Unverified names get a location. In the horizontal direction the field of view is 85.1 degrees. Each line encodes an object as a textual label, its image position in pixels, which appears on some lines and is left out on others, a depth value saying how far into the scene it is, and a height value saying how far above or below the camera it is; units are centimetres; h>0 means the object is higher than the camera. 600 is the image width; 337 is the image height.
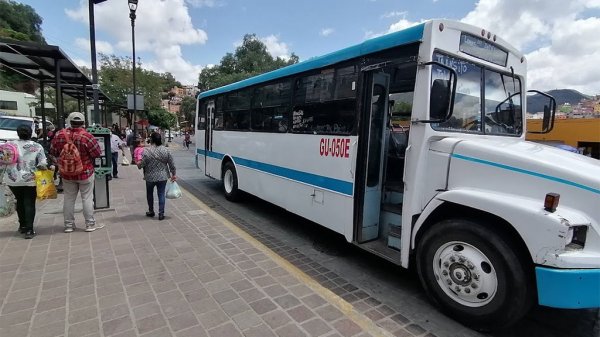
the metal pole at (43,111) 883 +36
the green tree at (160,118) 4834 +164
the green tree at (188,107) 5862 +409
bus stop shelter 600 +131
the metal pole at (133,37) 1303 +415
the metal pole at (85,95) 994 +94
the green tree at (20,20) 5311 +1812
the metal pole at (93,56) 697 +155
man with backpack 484 -57
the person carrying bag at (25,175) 464 -74
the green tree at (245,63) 5149 +1121
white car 1165 -5
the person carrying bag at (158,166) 597 -68
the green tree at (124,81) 2978 +453
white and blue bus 250 -33
